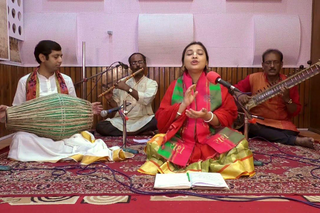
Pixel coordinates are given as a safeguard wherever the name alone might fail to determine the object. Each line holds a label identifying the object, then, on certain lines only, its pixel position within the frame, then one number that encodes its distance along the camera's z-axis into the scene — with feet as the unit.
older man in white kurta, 14.89
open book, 6.76
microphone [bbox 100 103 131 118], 9.32
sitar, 10.69
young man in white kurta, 10.11
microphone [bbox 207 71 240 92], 6.92
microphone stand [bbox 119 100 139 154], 9.87
